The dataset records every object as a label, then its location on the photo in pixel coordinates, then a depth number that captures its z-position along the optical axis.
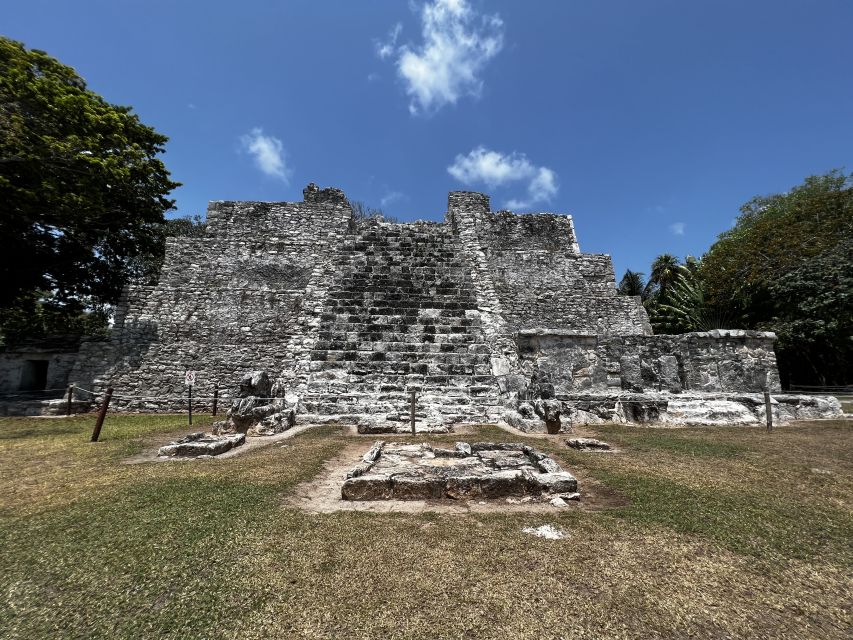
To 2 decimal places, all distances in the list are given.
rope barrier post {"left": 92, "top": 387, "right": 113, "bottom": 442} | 6.57
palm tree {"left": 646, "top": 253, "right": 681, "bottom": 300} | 27.10
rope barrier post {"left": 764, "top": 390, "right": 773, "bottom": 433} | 6.80
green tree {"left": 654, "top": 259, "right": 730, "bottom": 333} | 20.45
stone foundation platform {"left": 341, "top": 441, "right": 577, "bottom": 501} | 3.85
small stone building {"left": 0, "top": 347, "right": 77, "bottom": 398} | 12.53
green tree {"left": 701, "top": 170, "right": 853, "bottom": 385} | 16.06
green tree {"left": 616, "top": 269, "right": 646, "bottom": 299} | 30.16
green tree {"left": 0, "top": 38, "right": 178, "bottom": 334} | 9.45
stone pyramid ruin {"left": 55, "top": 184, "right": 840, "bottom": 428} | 8.30
